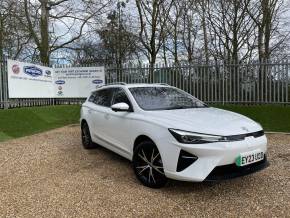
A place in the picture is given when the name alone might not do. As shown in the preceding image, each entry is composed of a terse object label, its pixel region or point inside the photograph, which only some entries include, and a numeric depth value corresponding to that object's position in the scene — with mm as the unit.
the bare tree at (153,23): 14793
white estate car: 2926
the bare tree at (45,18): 14856
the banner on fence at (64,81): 9859
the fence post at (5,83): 8523
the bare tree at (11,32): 13719
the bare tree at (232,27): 13677
